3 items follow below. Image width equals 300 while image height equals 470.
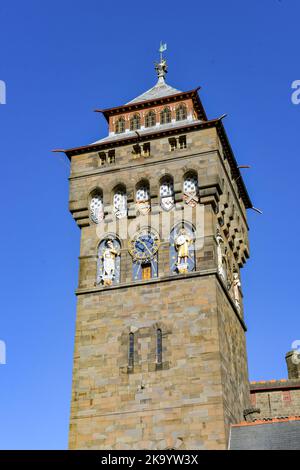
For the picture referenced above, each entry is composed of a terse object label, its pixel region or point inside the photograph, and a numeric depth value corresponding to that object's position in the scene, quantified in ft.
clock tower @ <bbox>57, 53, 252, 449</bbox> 92.27
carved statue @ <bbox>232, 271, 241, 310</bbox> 112.68
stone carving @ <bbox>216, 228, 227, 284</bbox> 104.35
